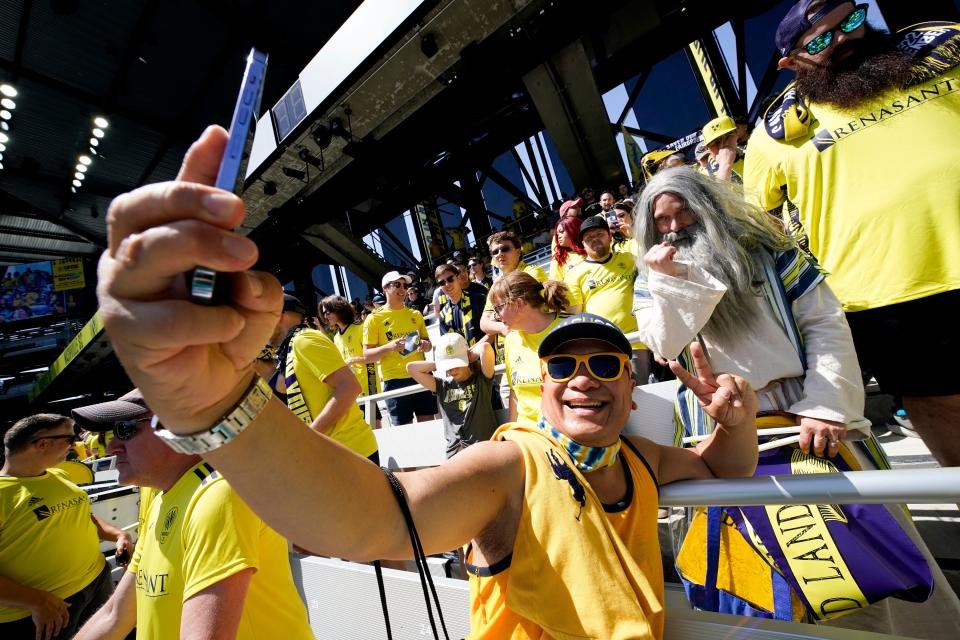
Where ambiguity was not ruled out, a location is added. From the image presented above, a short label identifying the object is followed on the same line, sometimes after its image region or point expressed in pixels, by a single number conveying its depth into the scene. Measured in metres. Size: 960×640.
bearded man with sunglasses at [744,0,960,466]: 1.53
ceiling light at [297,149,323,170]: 12.12
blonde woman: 2.85
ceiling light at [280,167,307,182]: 12.80
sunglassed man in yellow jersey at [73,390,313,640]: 1.34
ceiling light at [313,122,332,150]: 11.25
